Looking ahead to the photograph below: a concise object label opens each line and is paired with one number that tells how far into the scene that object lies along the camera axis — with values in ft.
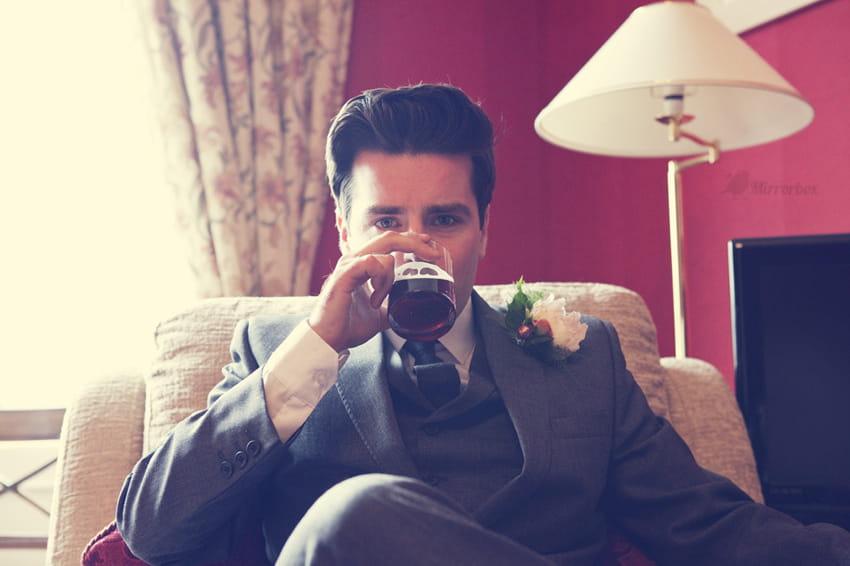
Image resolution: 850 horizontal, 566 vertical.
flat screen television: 4.58
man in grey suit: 3.66
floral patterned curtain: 7.93
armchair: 4.61
